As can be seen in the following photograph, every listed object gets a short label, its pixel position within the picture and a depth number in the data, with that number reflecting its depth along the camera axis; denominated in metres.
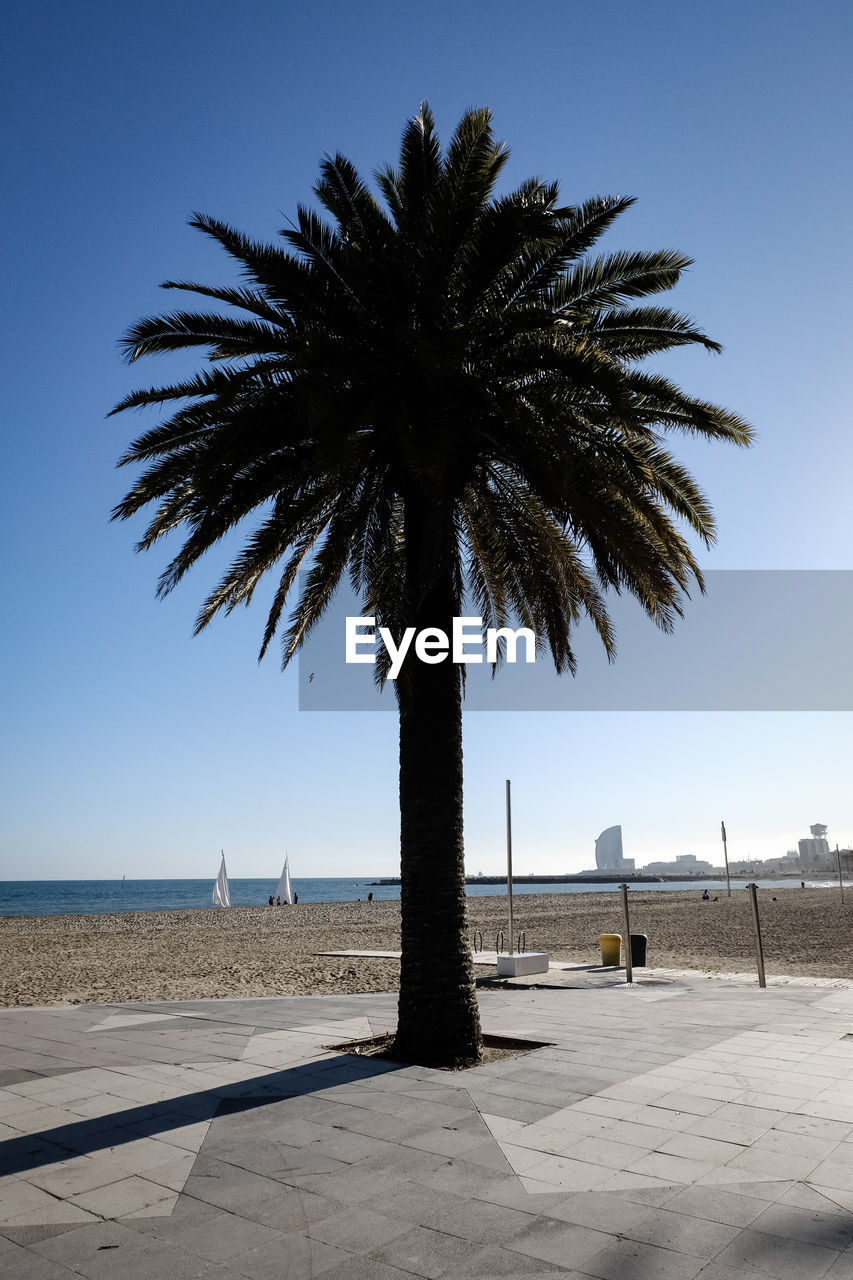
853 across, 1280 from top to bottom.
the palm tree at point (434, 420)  8.35
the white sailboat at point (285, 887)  71.62
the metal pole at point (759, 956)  14.13
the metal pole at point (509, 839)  15.87
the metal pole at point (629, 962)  15.62
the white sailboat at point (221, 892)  63.72
